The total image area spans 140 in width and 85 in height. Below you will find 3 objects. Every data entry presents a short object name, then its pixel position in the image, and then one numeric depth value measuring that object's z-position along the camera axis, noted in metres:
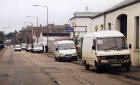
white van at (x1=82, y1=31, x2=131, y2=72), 21.03
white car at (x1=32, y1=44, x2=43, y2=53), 77.06
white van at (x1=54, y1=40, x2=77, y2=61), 37.47
